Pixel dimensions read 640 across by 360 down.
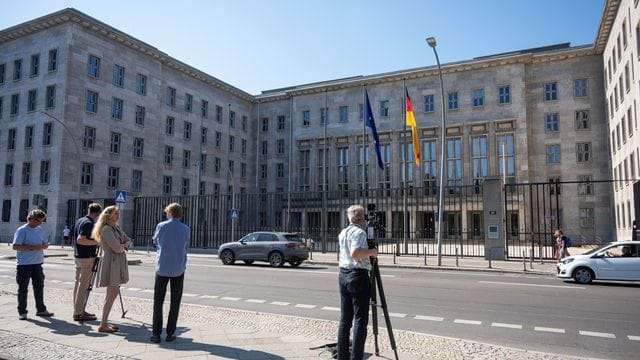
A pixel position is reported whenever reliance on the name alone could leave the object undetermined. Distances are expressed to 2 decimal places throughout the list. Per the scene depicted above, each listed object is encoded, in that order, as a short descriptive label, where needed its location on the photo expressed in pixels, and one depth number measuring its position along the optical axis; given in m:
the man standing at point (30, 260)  7.91
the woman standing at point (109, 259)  6.97
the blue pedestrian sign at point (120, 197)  24.07
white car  14.02
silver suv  19.48
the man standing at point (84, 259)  7.63
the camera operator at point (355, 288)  5.09
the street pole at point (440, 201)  20.18
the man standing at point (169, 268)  6.39
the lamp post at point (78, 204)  33.85
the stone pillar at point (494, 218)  22.05
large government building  37.59
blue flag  27.77
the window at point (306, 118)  55.62
